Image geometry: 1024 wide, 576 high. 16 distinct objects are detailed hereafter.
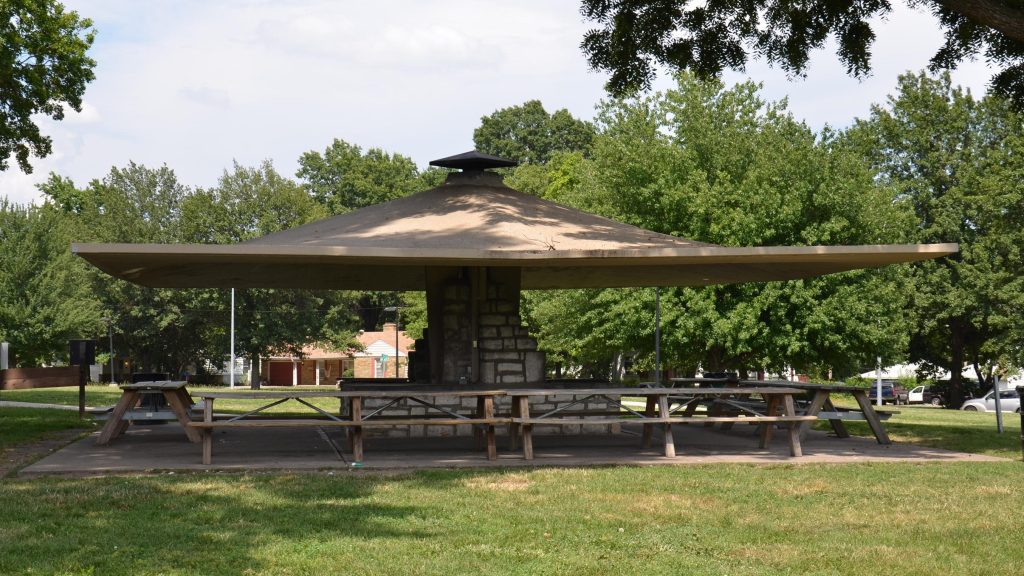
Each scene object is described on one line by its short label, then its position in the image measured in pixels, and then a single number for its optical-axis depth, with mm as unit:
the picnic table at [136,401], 11227
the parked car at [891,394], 46000
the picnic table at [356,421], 10258
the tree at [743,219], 23766
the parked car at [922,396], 46969
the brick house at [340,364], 66625
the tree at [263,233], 53062
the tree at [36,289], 45562
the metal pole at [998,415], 15766
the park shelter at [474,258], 11188
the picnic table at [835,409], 11898
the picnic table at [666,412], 10719
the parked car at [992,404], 36806
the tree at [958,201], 36531
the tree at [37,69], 16625
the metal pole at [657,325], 21141
